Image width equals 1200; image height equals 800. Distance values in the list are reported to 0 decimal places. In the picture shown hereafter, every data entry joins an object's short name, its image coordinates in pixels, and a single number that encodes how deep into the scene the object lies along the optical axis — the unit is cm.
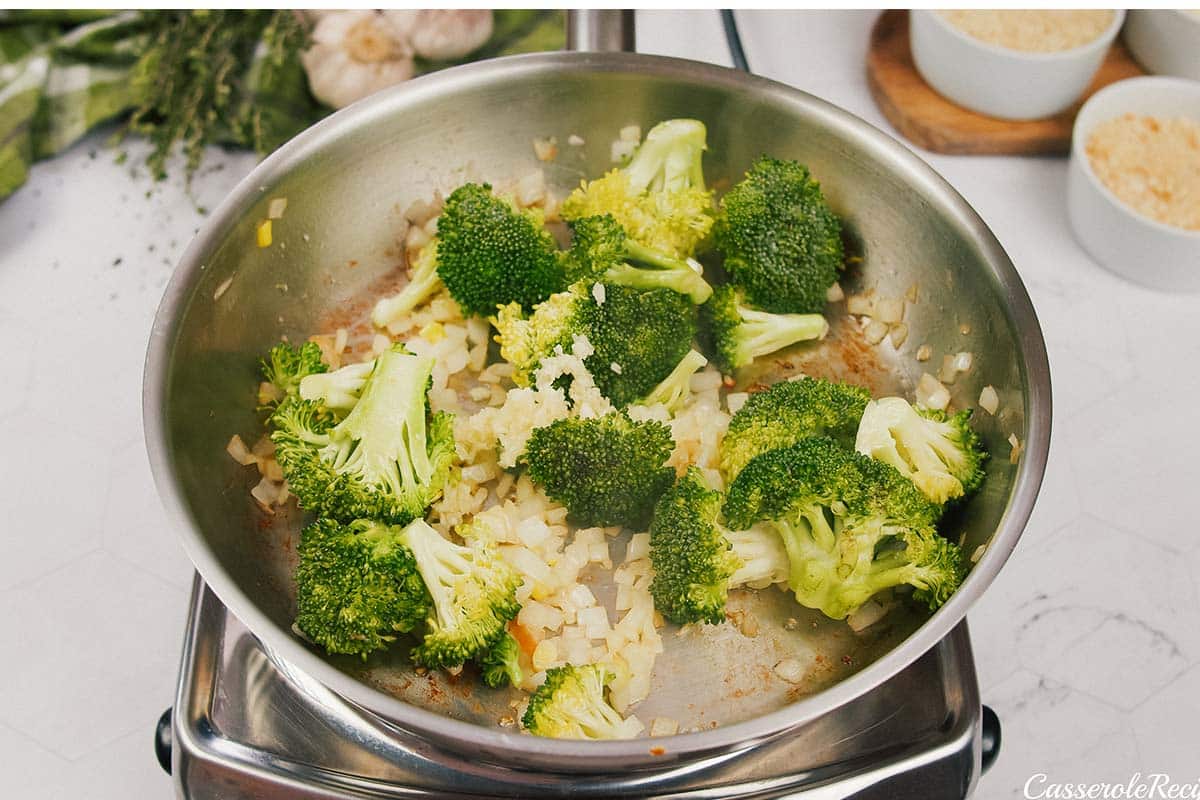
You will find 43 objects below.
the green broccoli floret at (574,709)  56
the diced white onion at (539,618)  60
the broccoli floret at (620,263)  64
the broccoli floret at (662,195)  66
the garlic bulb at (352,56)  74
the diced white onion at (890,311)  66
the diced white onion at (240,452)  62
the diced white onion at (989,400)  62
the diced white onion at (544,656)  59
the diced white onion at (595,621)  60
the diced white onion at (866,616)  60
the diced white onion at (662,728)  59
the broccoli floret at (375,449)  60
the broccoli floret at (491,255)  64
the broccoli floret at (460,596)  57
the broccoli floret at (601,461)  60
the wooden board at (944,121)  76
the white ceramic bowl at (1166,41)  75
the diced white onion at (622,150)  69
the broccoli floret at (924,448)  60
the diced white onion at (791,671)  59
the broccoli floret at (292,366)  63
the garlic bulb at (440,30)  75
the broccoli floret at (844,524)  58
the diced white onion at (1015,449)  59
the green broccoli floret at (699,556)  58
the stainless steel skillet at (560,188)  55
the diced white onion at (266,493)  62
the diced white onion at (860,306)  67
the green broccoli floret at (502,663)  58
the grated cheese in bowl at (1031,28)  75
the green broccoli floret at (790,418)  61
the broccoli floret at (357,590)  57
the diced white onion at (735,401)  65
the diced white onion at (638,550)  61
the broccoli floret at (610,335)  62
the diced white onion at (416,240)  68
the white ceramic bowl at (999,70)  73
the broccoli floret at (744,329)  65
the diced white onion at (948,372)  64
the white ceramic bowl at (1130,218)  71
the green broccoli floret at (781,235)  65
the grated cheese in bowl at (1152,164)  71
